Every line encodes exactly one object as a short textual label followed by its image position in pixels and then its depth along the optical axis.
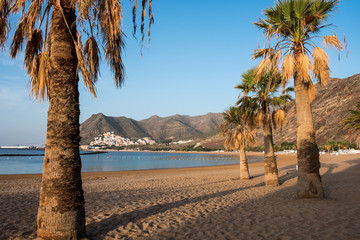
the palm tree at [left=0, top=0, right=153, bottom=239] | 4.41
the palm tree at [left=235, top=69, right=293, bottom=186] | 13.01
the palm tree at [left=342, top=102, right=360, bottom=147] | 20.32
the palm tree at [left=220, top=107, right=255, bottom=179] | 15.81
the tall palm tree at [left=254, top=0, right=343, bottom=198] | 8.52
